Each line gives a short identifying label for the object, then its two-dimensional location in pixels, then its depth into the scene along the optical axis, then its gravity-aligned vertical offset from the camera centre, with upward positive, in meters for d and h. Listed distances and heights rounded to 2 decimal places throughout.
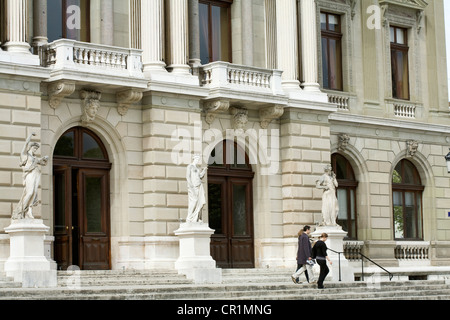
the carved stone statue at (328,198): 36.56 +1.81
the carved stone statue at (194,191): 32.84 +1.92
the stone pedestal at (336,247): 35.69 +0.26
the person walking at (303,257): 31.50 -0.02
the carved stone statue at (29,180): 29.70 +2.13
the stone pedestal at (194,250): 32.69 +0.25
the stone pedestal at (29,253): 29.08 +0.27
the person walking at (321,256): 30.87 -0.01
